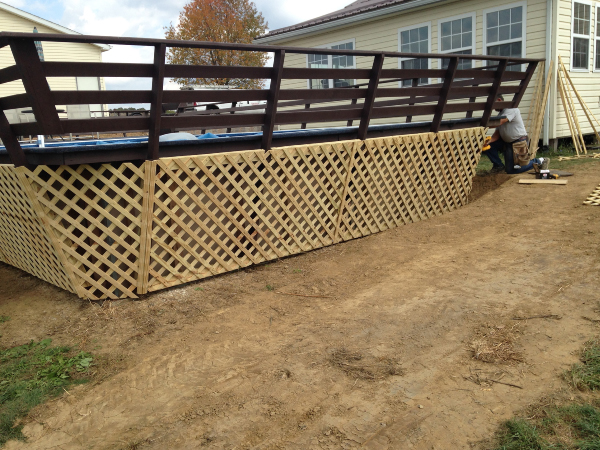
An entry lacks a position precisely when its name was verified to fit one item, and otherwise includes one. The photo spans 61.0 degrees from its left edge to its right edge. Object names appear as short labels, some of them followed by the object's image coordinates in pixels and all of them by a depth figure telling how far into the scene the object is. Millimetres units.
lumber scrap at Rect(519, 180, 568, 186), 8195
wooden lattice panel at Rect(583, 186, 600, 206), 7030
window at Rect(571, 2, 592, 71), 11578
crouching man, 9008
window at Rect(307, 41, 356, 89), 15594
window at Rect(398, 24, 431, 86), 13102
